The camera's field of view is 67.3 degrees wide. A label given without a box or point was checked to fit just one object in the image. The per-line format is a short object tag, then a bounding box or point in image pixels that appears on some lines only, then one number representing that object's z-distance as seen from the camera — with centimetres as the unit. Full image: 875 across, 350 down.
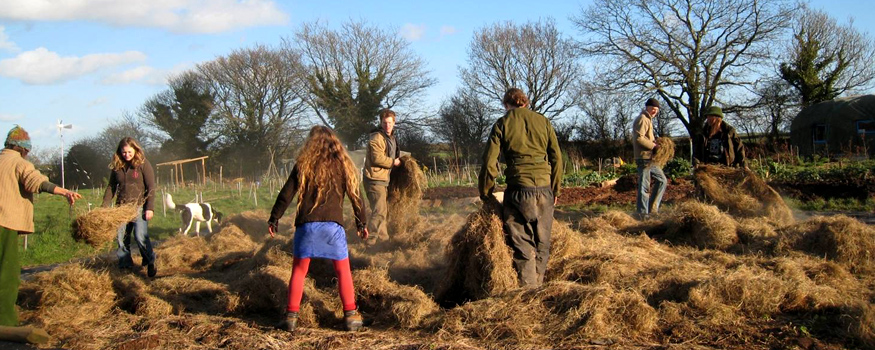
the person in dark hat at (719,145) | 905
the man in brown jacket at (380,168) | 800
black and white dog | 1103
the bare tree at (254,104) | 3788
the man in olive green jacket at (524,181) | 529
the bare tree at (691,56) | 2992
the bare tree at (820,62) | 3066
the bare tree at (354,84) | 3584
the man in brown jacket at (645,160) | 889
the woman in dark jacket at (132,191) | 714
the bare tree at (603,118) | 3156
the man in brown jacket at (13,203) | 537
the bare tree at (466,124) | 3441
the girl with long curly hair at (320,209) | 496
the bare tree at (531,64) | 3459
